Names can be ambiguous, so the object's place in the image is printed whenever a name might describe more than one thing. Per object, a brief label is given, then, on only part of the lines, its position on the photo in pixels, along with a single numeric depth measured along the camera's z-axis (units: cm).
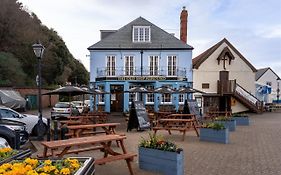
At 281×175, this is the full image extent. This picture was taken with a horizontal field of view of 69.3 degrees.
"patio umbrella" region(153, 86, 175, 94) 1425
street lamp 804
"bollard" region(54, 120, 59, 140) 750
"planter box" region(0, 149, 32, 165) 284
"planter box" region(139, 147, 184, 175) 437
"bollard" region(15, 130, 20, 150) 571
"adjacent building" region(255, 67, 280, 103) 3255
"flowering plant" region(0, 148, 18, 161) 302
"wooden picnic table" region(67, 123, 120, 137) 605
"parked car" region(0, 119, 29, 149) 573
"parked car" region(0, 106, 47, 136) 933
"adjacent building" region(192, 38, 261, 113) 2116
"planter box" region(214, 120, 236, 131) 1062
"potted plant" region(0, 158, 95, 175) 226
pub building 2026
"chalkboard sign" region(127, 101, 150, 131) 1067
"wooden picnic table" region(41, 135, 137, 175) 393
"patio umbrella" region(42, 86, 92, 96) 1014
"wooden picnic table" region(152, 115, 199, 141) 843
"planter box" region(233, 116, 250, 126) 1303
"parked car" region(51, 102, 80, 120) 1531
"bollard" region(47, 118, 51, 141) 757
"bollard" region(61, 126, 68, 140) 741
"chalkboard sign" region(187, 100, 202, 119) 1232
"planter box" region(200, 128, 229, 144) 772
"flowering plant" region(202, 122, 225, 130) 792
